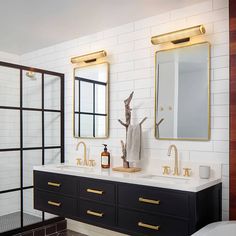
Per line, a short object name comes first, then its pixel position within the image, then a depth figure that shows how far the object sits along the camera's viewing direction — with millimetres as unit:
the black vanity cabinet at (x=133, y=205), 2066
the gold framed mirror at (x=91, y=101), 3340
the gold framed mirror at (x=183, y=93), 2559
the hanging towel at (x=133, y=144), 2787
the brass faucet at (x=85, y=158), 3418
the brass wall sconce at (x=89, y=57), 3289
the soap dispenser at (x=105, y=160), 3086
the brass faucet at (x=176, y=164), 2625
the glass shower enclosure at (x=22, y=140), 3246
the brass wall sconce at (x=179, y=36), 2510
